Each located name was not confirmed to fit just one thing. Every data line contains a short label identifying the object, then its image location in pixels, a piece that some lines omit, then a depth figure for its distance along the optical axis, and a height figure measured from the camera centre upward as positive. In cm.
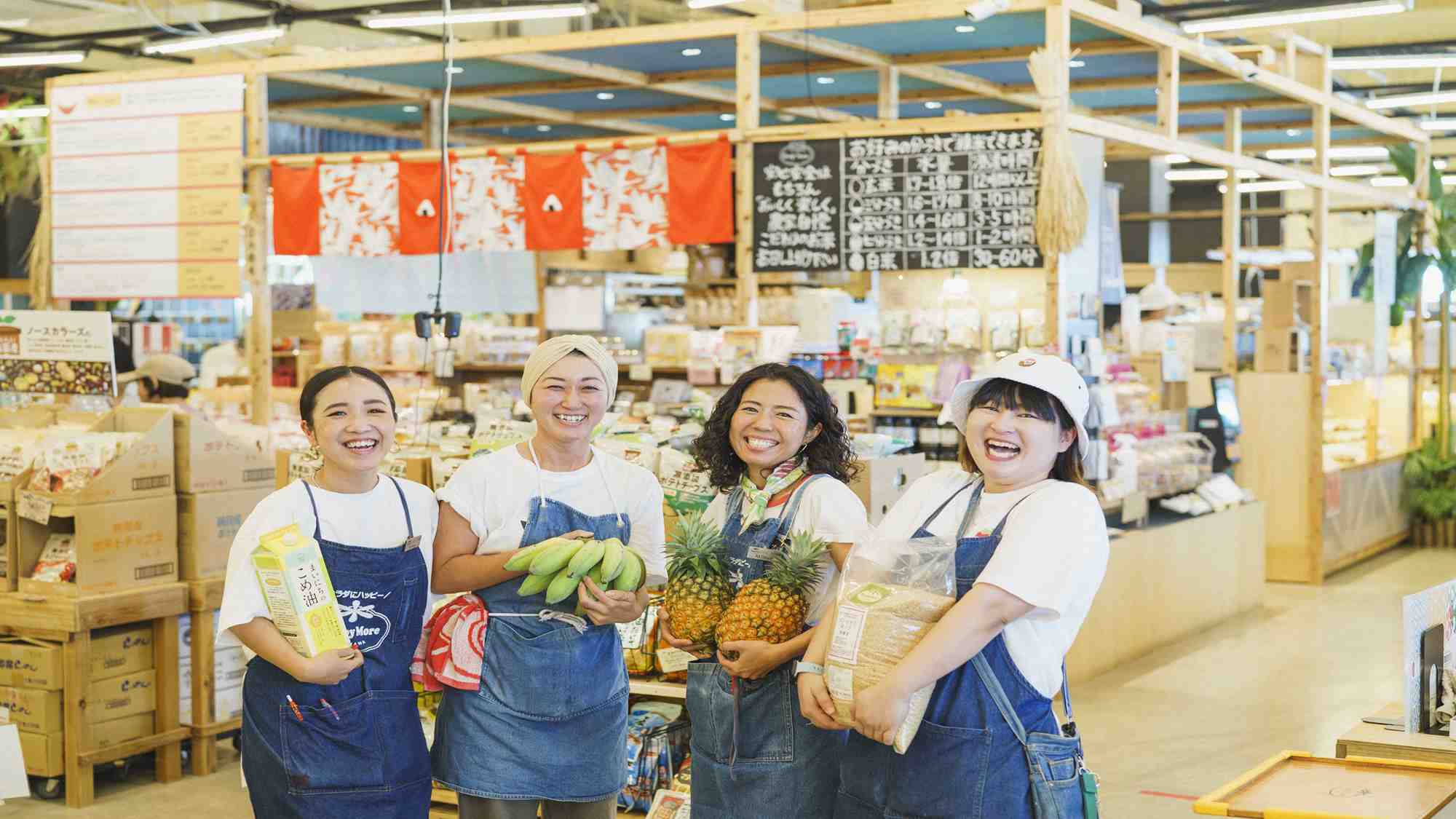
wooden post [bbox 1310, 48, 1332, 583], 1021 +19
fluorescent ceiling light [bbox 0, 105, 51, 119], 1234 +211
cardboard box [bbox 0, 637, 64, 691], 540 -111
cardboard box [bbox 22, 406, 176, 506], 535 -41
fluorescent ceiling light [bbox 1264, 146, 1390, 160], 1414 +210
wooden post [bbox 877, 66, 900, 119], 905 +160
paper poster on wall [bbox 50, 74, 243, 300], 830 +94
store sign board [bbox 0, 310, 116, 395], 592 +2
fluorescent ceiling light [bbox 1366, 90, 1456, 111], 1218 +212
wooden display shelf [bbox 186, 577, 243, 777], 573 -120
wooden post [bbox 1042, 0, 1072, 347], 684 +129
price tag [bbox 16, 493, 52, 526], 536 -54
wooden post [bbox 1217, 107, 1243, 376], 996 +56
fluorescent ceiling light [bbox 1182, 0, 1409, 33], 923 +221
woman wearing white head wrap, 329 -60
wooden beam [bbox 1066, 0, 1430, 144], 727 +173
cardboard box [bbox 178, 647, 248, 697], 579 -122
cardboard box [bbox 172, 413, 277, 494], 569 -40
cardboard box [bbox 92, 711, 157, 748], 549 -138
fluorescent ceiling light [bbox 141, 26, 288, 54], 1048 +224
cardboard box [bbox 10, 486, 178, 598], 537 -69
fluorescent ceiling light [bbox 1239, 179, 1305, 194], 1561 +181
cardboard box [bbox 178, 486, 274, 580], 570 -66
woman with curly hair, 311 -43
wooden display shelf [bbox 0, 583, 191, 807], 534 -98
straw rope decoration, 681 +81
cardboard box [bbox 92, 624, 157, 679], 551 -109
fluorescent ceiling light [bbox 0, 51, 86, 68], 1220 +246
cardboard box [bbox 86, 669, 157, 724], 547 -126
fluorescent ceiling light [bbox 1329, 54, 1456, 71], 1108 +220
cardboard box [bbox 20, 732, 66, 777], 542 -144
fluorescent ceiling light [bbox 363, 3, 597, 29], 899 +214
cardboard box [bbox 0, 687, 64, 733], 541 -126
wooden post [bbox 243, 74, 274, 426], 871 +39
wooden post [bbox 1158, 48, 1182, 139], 818 +144
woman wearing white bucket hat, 259 -48
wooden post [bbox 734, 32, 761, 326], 747 +91
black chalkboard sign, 702 +75
